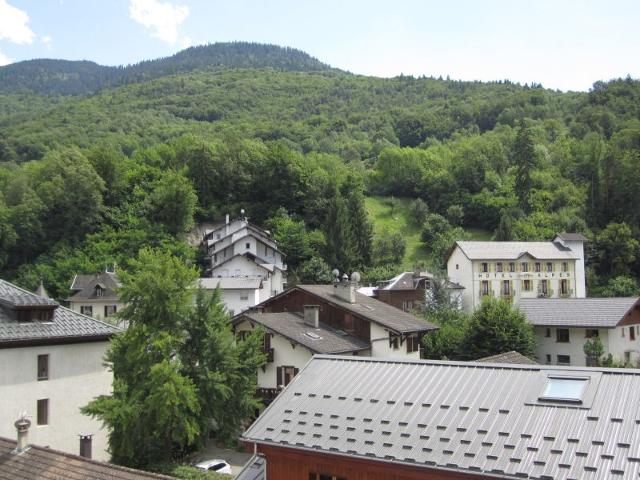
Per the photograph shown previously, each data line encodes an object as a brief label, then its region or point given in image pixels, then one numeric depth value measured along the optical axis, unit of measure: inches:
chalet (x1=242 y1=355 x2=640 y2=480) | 434.0
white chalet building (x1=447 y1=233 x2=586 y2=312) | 2474.2
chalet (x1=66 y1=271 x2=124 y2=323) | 2434.8
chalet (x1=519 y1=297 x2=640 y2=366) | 1663.4
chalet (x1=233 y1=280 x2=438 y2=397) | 1246.9
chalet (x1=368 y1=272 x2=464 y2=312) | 2317.9
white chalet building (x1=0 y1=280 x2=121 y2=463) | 957.1
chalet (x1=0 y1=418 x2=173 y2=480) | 548.1
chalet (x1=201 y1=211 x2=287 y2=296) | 2706.7
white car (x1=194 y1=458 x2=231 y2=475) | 959.6
